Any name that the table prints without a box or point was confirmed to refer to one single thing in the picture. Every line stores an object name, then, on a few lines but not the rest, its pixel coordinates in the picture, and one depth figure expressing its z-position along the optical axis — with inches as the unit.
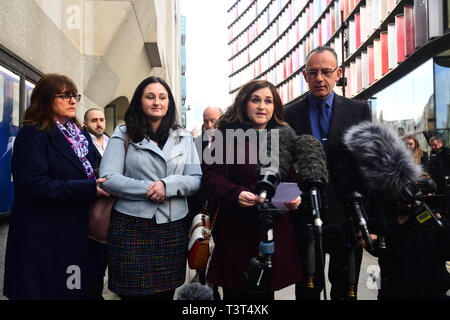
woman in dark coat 98.1
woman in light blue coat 95.7
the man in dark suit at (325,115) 103.8
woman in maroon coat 95.1
